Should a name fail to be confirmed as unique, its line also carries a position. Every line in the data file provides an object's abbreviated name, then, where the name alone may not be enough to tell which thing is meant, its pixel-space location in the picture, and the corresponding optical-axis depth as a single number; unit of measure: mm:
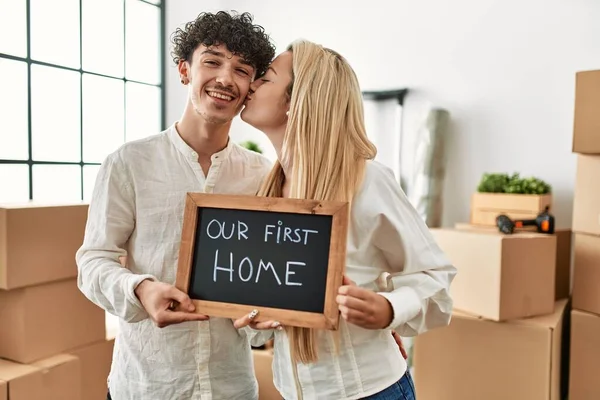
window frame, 2838
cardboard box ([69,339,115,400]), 1714
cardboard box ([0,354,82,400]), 1460
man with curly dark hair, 1200
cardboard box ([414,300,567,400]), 1980
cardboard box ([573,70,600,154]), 1968
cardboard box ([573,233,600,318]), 2068
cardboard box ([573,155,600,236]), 2035
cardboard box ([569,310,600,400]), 2078
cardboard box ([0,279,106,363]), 1553
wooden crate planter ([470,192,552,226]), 2344
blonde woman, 1031
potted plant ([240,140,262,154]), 3229
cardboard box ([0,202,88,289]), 1483
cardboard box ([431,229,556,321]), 1985
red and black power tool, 2084
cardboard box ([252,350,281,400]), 1923
